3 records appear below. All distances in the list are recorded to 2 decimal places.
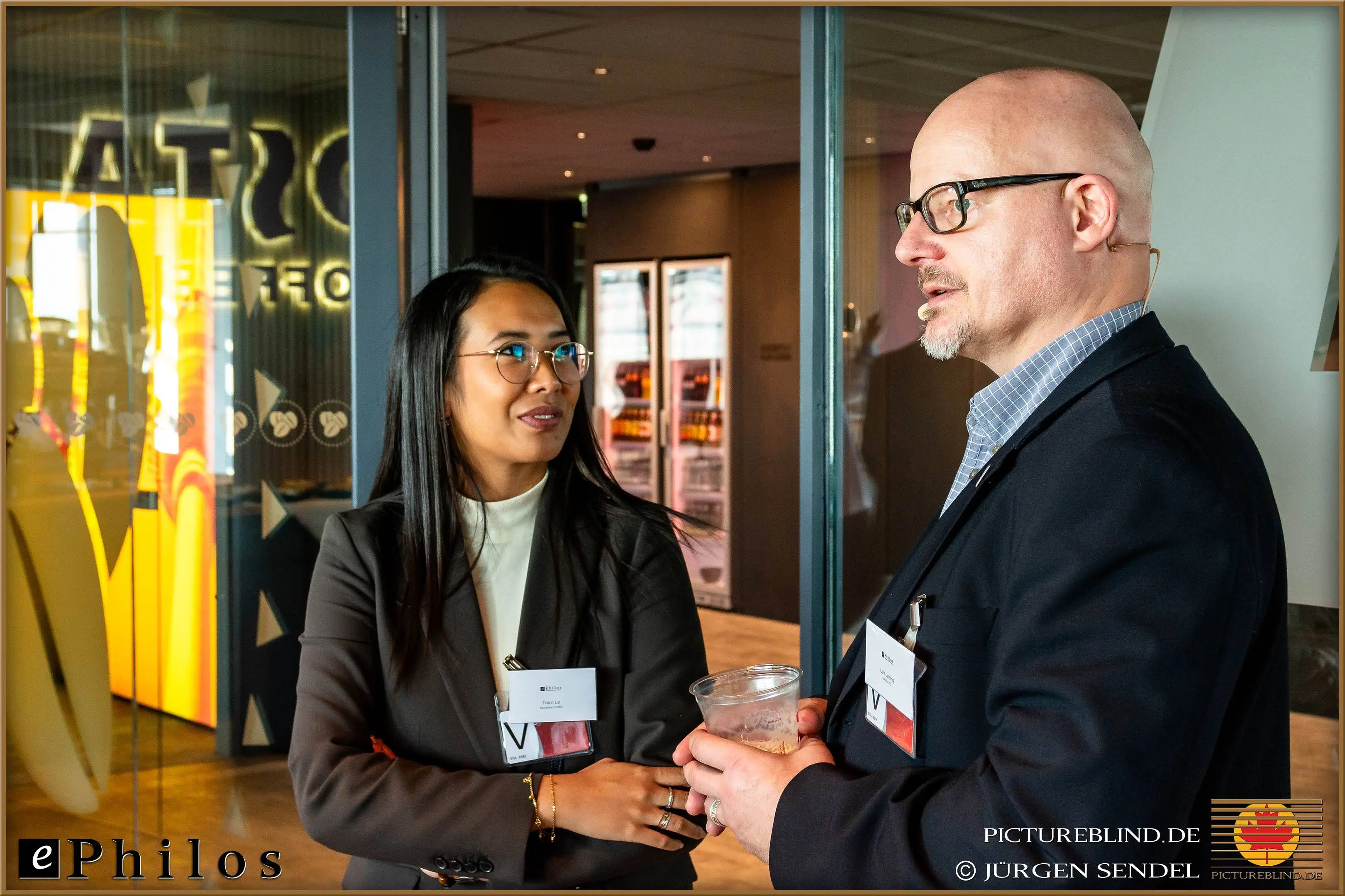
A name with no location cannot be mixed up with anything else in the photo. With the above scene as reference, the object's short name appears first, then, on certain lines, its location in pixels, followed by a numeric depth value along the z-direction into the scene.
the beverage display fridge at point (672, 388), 8.67
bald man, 1.00
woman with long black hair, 1.59
